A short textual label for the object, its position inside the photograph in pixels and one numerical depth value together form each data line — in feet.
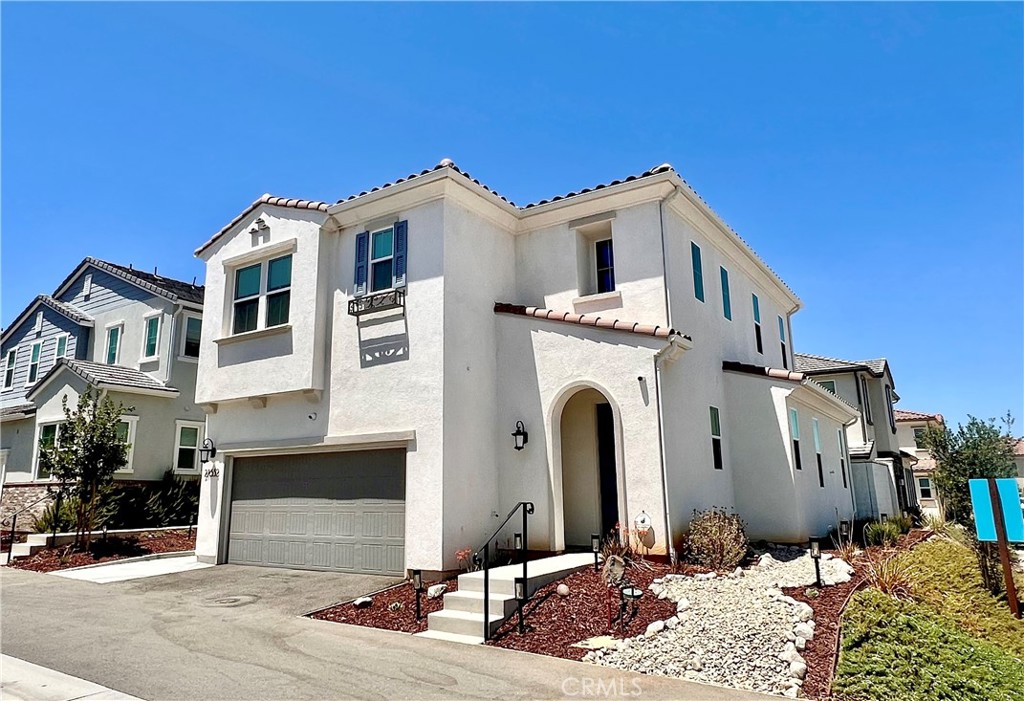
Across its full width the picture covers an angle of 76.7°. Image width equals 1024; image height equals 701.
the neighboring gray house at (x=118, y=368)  66.18
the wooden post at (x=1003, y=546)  29.84
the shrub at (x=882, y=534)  48.06
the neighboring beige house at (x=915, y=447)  117.60
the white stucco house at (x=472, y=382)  38.06
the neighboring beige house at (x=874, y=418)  79.87
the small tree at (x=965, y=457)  71.46
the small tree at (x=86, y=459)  49.88
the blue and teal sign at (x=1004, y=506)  29.81
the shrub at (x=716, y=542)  35.37
